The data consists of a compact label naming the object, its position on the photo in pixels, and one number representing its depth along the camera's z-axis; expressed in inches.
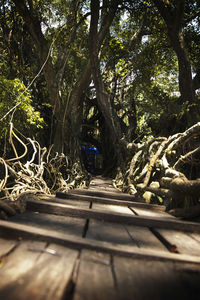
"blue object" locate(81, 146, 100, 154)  449.0
